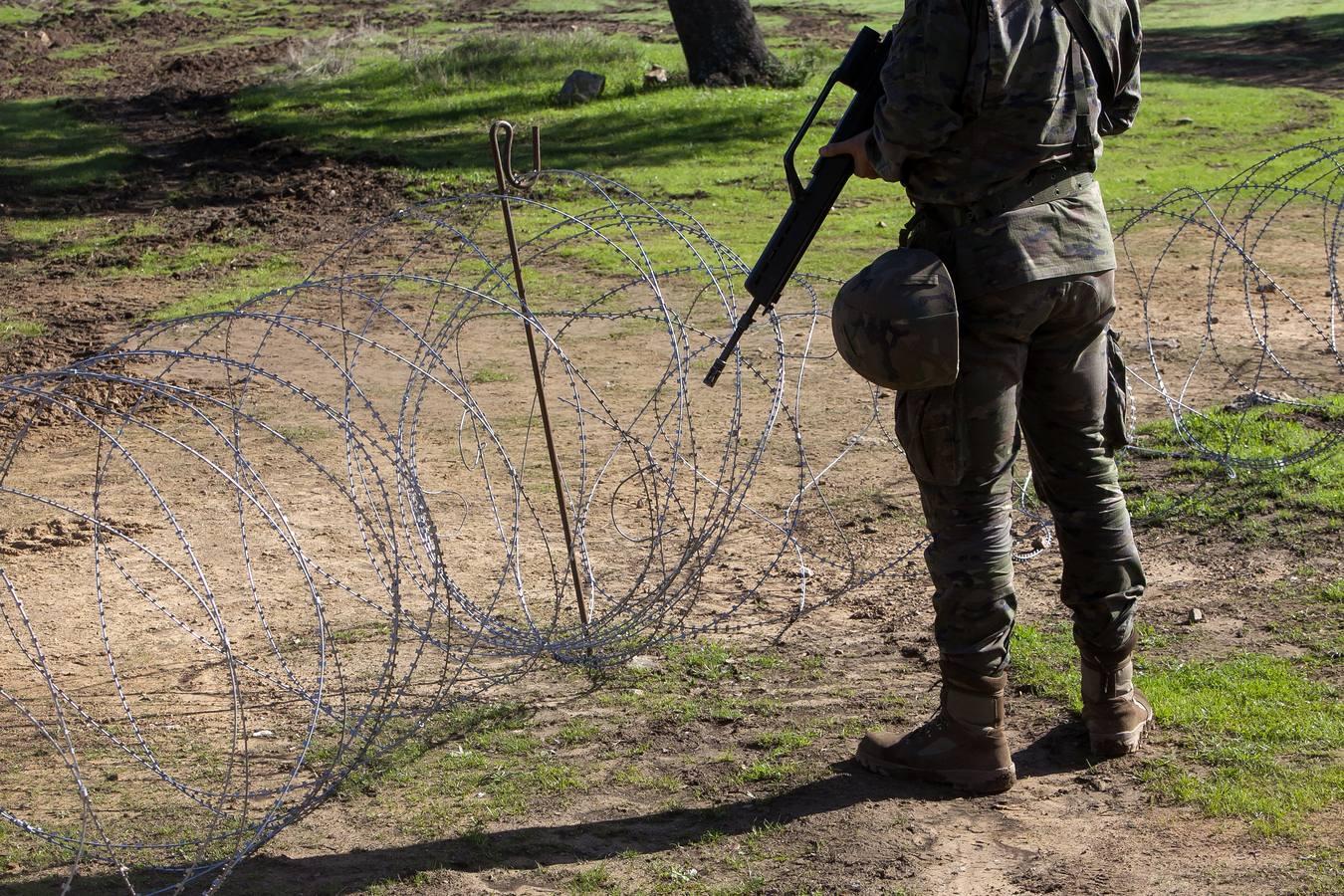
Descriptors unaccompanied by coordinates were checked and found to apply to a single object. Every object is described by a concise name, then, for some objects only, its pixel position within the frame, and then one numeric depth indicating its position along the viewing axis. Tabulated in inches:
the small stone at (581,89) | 666.8
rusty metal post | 182.1
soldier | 142.0
